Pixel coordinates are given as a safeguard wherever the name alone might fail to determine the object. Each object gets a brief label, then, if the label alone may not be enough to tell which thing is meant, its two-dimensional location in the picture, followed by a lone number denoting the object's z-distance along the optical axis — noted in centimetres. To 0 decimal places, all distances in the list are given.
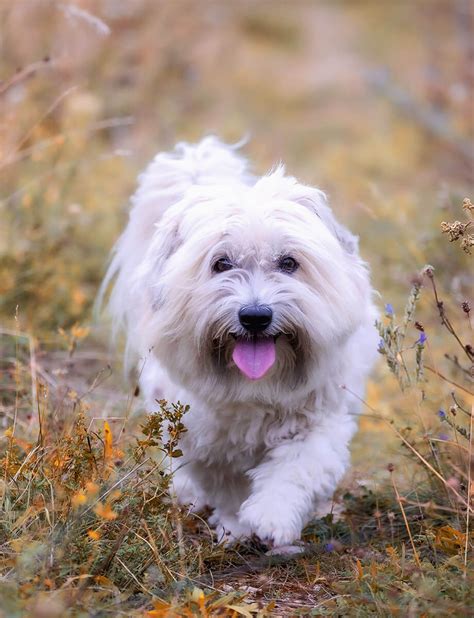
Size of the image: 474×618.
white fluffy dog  338
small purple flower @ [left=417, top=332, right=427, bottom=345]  314
